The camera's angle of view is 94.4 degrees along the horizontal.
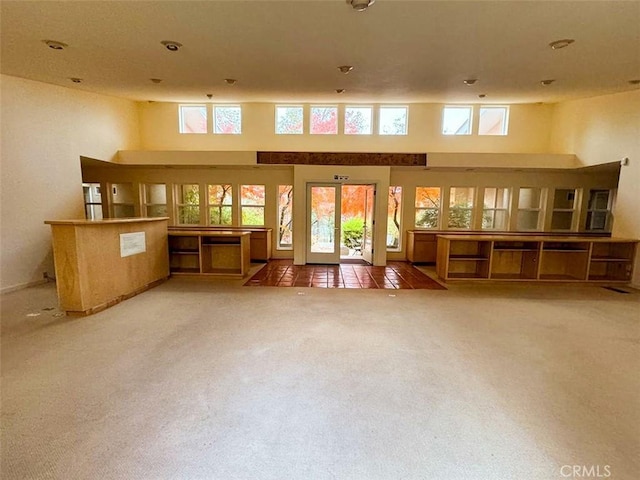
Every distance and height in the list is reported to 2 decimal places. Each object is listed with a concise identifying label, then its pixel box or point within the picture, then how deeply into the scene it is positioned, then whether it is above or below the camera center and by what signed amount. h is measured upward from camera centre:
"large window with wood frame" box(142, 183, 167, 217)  8.52 +0.01
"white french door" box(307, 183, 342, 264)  7.57 -0.51
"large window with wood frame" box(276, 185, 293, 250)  8.32 -0.41
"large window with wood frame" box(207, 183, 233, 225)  8.43 -0.07
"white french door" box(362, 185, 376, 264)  7.72 -0.47
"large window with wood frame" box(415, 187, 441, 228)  8.31 -0.06
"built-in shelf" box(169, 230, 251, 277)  5.96 -1.10
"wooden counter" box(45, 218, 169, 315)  3.78 -0.88
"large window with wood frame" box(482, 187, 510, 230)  8.35 -0.08
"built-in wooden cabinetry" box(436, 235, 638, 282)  5.77 -1.03
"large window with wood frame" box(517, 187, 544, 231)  8.32 -0.04
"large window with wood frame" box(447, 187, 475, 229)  8.35 -0.07
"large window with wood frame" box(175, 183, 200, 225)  8.50 -0.09
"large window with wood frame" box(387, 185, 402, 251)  8.33 -0.42
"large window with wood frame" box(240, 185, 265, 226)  8.39 -0.05
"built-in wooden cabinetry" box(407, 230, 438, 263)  7.84 -1.09
